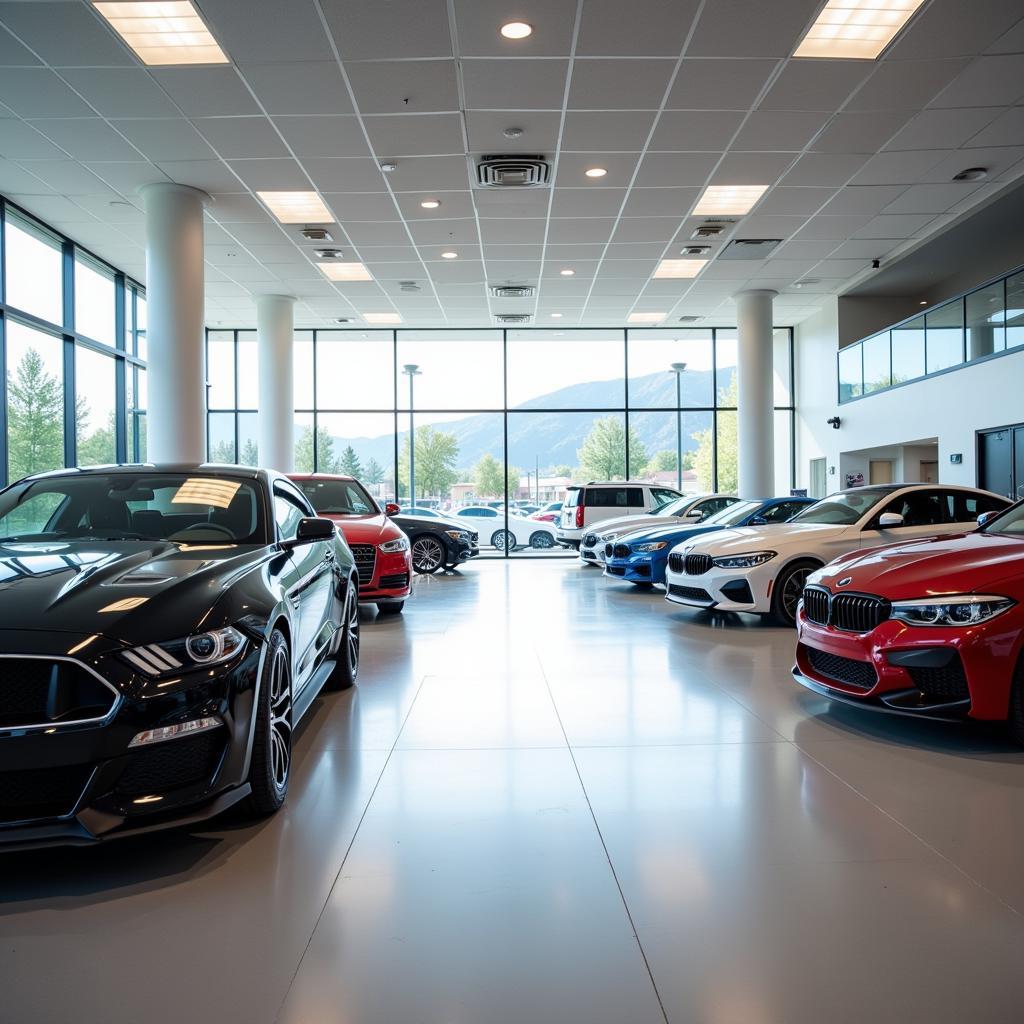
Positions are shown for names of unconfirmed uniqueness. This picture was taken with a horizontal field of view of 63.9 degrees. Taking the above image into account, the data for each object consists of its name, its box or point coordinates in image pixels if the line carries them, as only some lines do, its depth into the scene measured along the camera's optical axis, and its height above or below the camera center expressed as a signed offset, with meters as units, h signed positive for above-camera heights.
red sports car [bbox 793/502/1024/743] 3.79 -0.58
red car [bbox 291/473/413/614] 8.35 -0.28
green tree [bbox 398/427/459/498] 19.20 +1.25
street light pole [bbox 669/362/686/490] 19.11 +2.24
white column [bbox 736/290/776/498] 15.41 +2.20
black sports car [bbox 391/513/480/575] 14.10 -0.51
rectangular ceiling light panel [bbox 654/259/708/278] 13.44 +4.12
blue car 9.76 -0.32
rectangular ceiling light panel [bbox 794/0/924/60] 6.38 +3.95
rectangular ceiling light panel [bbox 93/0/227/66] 6.26 +3.88
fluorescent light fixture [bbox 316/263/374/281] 13.52 +4.09
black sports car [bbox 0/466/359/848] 2.43 -0.48
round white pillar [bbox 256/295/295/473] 15.09 +2.33
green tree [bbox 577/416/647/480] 19.44 +1.48
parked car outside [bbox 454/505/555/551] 19.36 -0.39
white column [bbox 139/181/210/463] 10.03 +2.37
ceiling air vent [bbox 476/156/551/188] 9.17 +3.93
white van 15.73 +0.26
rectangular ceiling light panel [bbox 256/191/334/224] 10.40 +4.03
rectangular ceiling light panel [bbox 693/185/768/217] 10.25 +4.05
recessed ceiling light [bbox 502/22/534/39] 6.45 +3.85
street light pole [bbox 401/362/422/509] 19.02 +1.72
